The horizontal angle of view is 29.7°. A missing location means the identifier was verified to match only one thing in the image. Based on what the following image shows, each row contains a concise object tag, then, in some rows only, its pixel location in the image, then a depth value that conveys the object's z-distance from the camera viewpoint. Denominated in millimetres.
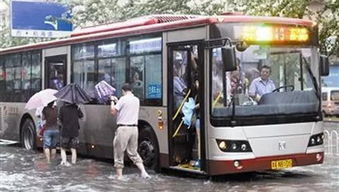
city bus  10789
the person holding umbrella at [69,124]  13922
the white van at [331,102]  36750
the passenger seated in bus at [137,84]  12773
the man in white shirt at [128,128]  11891
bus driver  10984
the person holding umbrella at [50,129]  14617
